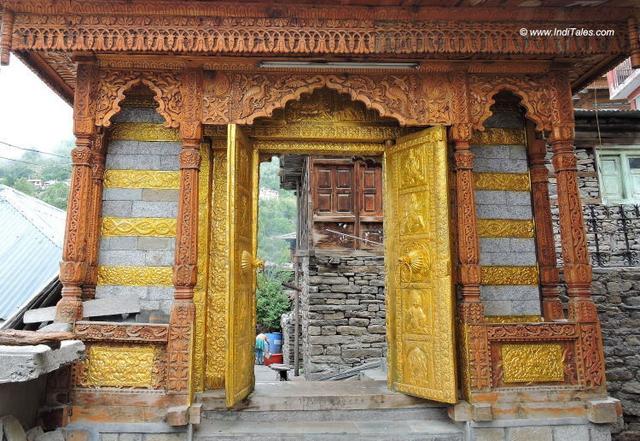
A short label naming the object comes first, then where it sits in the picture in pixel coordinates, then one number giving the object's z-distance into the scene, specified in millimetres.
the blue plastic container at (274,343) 17297
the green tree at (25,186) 21948
